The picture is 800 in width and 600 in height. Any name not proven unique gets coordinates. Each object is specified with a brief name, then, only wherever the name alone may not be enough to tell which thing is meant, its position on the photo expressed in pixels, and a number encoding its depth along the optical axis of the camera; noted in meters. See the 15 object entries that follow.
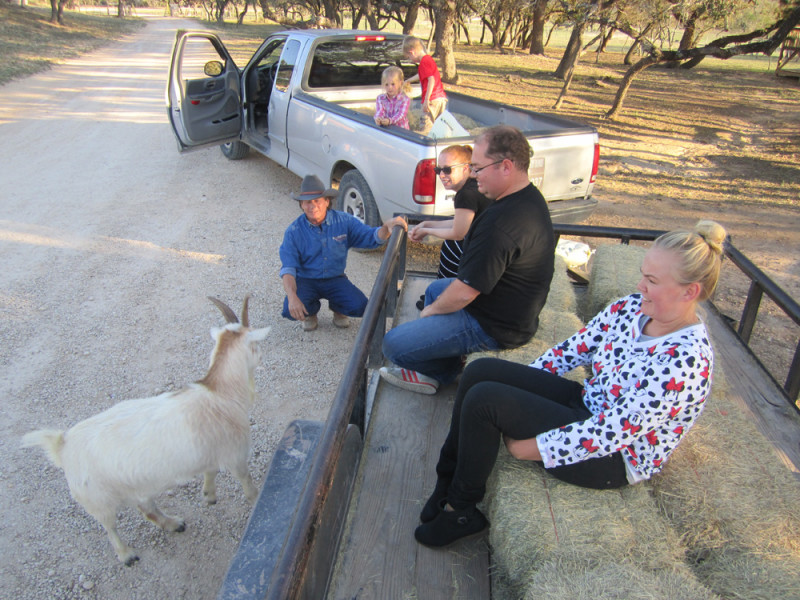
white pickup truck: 5.09
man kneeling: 4.21
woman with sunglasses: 3.55
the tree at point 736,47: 11.45
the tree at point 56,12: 31.84
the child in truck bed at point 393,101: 6.02
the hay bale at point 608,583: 1.54
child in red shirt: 6.55
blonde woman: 1.78
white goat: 2.41
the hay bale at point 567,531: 1.70
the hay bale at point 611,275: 3.77
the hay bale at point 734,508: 1.69
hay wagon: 1.62
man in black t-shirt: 2.53
